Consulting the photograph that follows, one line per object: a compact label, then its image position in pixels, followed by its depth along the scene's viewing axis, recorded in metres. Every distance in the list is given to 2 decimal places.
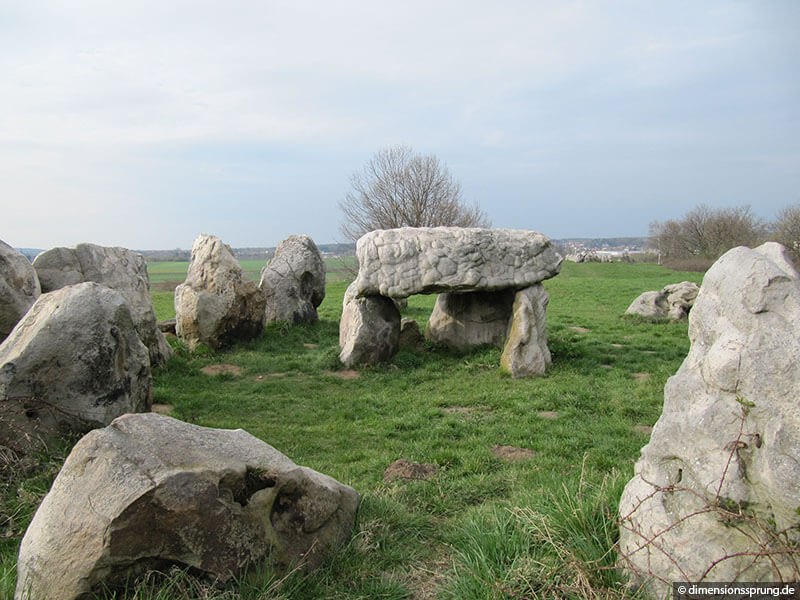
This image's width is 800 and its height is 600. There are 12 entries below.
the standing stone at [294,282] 13.70
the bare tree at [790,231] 30.41
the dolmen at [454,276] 9.53
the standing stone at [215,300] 11.29
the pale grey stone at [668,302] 14.51
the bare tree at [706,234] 43.53
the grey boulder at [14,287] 7.43
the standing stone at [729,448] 2.70
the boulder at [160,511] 2.79
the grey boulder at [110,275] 9.27
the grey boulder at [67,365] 5.33
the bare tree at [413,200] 27.30
